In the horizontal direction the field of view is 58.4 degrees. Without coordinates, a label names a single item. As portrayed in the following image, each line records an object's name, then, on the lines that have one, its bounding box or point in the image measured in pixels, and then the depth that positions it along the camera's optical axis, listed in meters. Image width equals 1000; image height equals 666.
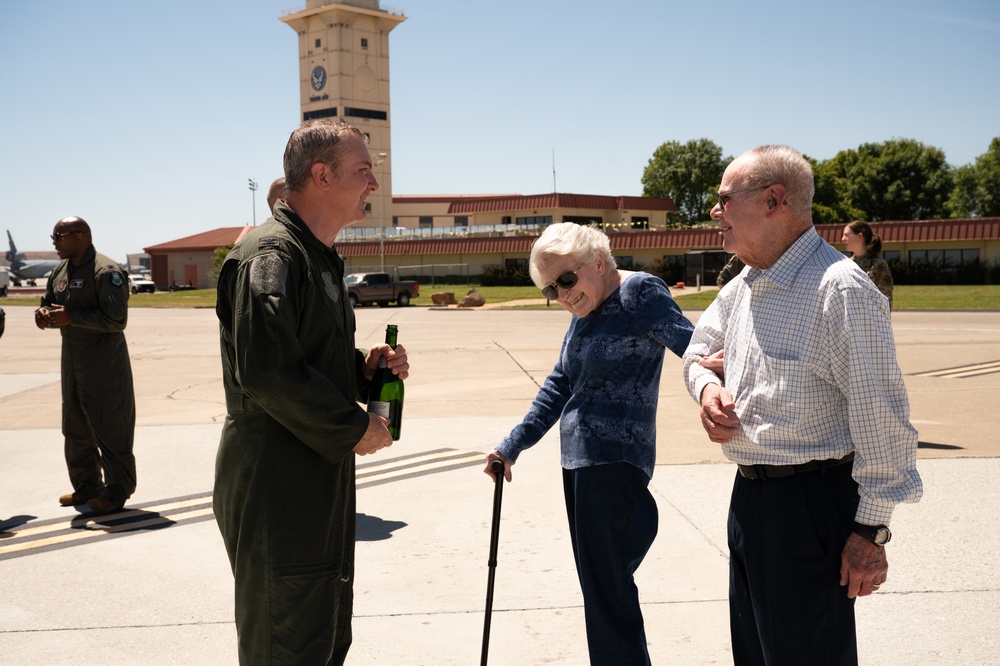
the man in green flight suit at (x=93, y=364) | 6.35
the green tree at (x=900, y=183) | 83.44
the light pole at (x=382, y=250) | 60.62
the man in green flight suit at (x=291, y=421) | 2.66
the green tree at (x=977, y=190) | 83.12
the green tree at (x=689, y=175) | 106.69
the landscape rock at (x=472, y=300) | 38.78
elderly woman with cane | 3.31
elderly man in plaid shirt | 2.43
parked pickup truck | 41.34
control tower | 111.62
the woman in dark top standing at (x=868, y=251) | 8.29
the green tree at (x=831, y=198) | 82.38
